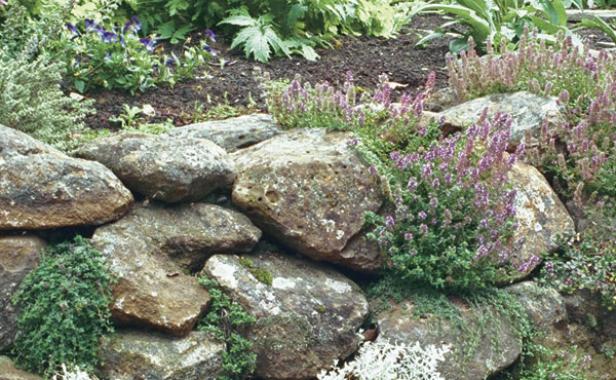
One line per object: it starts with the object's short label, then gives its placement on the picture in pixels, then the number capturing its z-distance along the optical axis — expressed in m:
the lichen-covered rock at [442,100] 5.85
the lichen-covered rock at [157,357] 3.67
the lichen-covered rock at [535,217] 4.70
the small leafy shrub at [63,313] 3.61
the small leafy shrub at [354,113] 4.72
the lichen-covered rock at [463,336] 4.20
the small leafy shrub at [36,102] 4.25
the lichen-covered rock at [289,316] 4.04
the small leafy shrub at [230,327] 3.92
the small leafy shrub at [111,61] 5.64
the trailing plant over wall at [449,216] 4.28
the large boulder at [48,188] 3.71
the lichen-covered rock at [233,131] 4.83
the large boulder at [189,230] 4.03
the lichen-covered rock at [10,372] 3.51
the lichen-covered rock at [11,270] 3.65
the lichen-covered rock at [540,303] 4.55
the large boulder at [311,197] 4.26
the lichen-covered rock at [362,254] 4.36
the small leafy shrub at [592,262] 4.68
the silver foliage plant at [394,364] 3.67
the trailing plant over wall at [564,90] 5.02
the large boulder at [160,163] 4.02
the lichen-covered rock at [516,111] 5.16
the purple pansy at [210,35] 6.45
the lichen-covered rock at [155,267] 3.77
